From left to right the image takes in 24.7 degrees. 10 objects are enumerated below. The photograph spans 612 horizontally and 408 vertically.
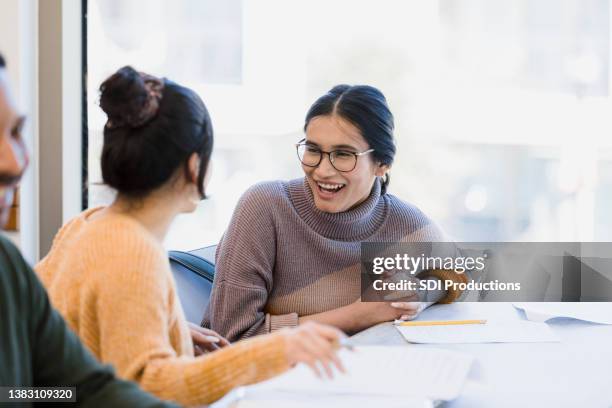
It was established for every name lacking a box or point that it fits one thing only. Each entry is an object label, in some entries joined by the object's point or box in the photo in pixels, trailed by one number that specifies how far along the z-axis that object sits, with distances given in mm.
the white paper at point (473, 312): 2666
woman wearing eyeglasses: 2651
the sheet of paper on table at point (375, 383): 2132
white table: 2203
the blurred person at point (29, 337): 1895
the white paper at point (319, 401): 2115
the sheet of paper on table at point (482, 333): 2488
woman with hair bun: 2007
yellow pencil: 2589
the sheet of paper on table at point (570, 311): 2663
